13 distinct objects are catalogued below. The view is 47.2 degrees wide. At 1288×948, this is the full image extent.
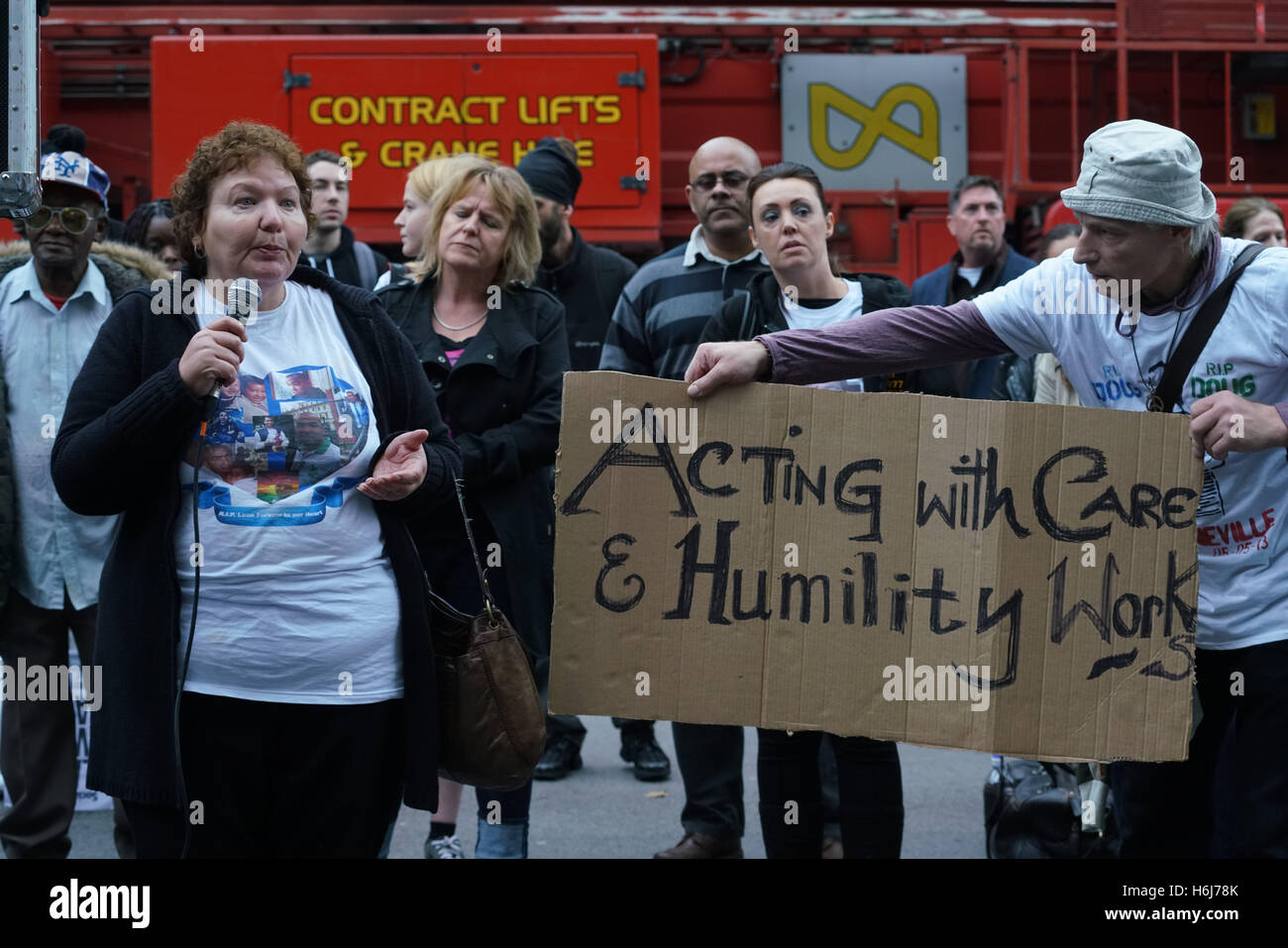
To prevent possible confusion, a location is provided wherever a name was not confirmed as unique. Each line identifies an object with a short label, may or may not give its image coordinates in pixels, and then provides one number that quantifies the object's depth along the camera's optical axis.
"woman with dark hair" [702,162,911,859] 3.69
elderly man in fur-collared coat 4.02
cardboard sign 2.73
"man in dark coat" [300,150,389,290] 5.95
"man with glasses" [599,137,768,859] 4.45
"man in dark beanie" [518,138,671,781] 5.61
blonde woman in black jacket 3.96
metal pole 2.64
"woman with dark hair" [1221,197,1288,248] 5.78
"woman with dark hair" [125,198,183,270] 5.88
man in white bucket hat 2.66
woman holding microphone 2.59
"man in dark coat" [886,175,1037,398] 6.40
